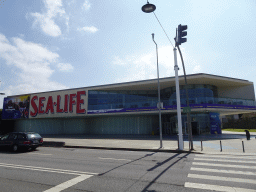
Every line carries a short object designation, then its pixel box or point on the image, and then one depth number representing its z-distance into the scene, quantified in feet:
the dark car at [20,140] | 45.11
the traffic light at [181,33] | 33.92
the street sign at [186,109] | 44.80
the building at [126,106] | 89.30
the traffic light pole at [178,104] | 44.03
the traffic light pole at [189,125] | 44.46
